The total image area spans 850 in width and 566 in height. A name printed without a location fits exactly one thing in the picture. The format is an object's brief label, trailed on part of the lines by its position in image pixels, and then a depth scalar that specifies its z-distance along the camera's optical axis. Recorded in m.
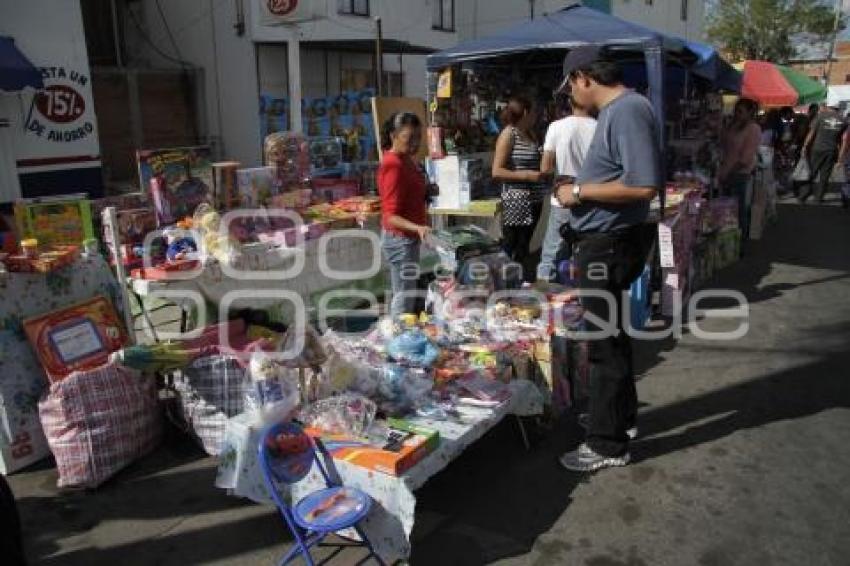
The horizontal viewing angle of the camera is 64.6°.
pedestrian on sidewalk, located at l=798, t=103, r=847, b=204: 12.80
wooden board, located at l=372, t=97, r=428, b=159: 7.83
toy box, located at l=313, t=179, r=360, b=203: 6.71
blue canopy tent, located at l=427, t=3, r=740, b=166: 6.52
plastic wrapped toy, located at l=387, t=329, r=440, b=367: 3.88
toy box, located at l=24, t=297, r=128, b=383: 3.62
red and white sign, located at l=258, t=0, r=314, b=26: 8.98
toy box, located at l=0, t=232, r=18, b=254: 3.89
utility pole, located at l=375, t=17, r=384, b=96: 10.18
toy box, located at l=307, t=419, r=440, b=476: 2.81
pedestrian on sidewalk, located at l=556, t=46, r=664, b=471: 3.08
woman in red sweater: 4.50
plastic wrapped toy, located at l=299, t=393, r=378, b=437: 3.14
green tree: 38.34
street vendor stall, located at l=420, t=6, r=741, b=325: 6.95
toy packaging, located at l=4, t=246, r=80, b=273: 3.62
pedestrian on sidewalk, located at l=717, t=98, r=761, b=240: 8.48
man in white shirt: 5.42
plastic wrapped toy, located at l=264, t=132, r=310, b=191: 6.22
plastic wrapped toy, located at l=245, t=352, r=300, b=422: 3.20
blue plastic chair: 2.67
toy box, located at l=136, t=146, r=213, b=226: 5.22
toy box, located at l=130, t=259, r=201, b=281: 4.60
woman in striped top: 5.93
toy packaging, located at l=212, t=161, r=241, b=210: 5.57
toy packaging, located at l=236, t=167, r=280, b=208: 5.77
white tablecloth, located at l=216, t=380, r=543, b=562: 2.77
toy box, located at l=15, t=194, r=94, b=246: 4.54
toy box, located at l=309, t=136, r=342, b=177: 7.09
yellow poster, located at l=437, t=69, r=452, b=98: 8.06
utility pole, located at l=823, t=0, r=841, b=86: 34.66
